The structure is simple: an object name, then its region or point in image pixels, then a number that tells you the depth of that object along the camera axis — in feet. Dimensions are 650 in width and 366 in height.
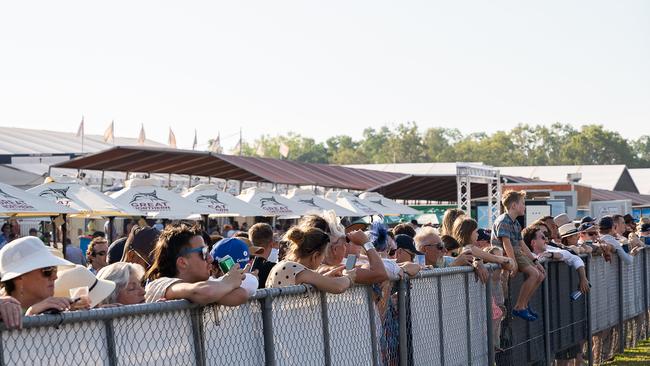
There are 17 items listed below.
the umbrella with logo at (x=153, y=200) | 84.48
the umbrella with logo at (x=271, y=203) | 101.86
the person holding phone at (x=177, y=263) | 19.72
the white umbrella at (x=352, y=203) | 117.31
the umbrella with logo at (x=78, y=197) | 73.31
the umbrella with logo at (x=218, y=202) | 92.53
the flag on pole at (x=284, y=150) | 207.45
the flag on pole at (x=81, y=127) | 182.39
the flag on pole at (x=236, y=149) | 247.29
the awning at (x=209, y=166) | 109.29
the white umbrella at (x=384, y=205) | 124.16
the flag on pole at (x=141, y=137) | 209.02
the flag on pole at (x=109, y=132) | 192.49
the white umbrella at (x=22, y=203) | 61.62
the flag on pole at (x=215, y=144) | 222.81
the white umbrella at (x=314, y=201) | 111.86
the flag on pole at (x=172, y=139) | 212.23
